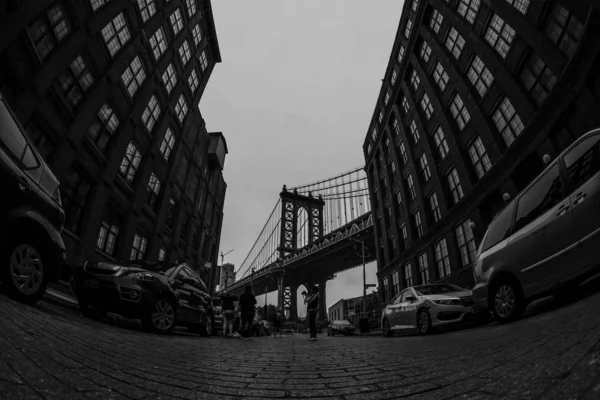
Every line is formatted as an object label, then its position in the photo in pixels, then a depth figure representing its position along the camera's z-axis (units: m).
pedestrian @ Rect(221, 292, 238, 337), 11.96
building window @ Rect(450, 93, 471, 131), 20.06
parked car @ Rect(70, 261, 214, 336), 6.93
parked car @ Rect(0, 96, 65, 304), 4.38
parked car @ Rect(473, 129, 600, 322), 4.55
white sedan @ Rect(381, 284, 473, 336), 9.09
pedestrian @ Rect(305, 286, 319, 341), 10.31
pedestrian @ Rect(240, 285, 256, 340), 11.18
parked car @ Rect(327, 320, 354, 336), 23.28
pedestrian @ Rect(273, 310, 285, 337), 24.20
